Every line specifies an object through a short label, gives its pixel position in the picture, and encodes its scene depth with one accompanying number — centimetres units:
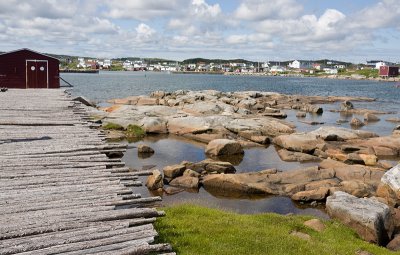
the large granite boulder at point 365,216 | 1480
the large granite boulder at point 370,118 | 5724
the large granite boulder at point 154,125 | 4019
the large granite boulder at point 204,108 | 5186
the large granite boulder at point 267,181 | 2264
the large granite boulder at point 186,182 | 2284
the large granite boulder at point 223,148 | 3138
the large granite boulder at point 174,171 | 2409
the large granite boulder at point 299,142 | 3350
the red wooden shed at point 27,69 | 4359
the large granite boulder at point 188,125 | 3931
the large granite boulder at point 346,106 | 6989
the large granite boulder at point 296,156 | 3092
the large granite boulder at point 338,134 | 3750
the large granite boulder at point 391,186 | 1975
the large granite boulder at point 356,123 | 5156
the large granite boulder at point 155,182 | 2202
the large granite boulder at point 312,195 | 2136
